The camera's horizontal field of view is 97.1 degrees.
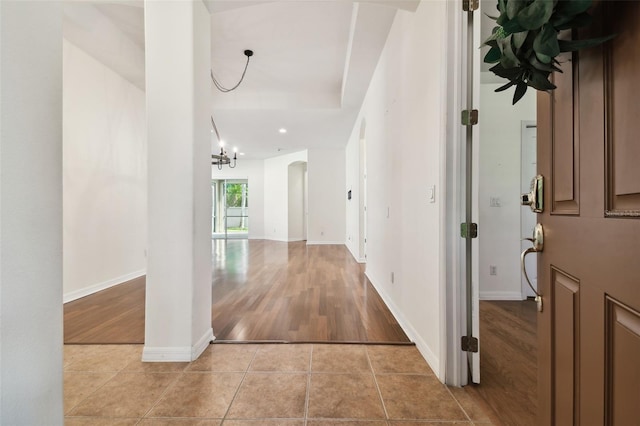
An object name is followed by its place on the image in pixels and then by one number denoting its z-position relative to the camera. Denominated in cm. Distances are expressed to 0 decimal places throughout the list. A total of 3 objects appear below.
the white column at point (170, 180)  188
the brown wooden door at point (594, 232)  50
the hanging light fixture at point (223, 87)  414
